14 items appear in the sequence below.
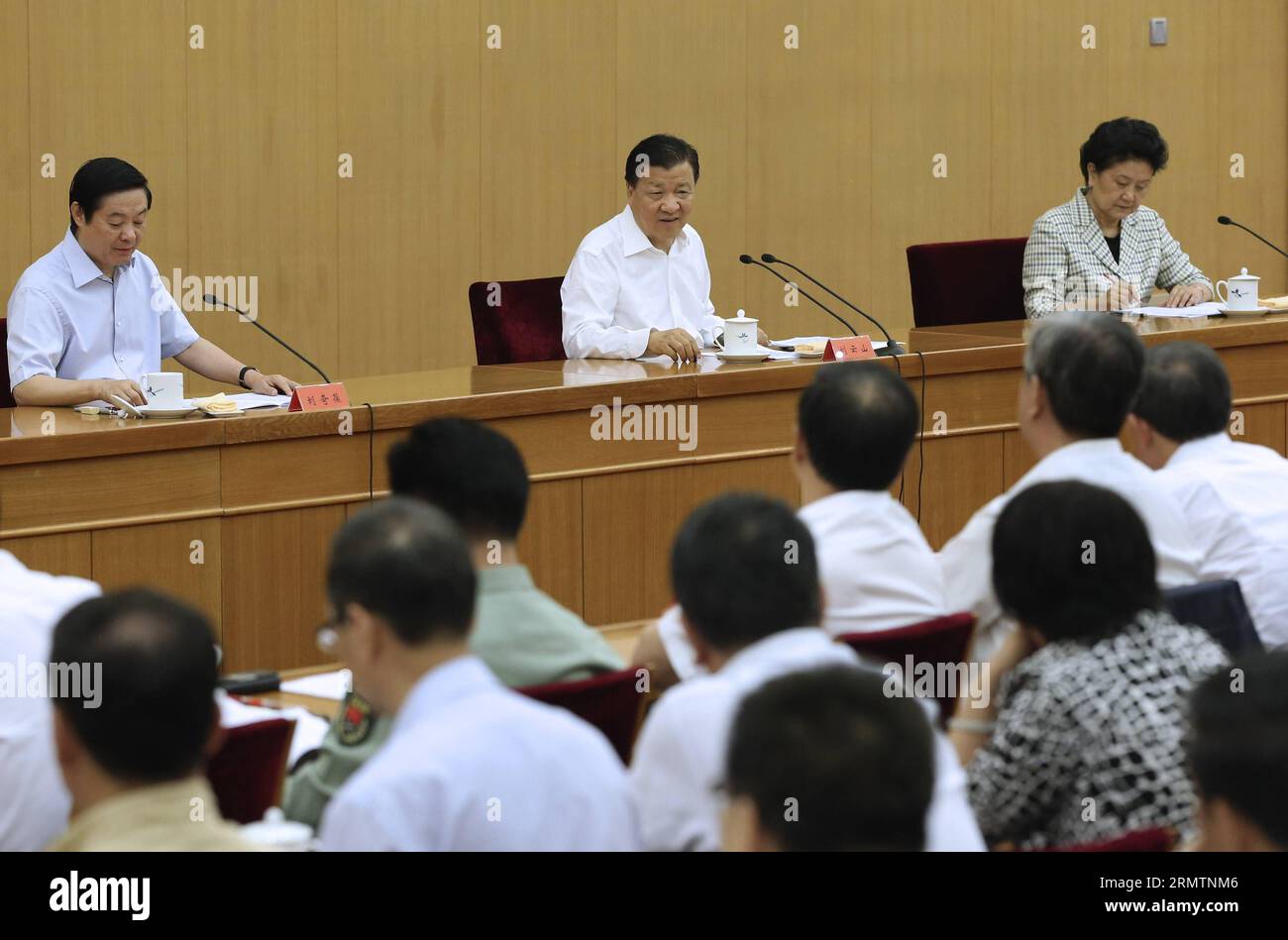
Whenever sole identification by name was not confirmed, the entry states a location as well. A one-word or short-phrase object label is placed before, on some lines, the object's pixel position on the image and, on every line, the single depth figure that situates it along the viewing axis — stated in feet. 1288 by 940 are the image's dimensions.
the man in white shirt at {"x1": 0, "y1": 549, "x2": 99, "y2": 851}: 14.11
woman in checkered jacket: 38.50
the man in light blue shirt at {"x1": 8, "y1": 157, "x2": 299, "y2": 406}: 29.78
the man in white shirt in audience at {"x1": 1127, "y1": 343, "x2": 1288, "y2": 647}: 20.26
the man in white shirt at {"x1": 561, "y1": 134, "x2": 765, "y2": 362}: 34.32
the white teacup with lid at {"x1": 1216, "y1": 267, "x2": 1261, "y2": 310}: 36.78
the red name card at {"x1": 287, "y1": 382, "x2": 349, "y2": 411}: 27.17
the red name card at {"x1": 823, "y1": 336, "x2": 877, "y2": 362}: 31.71
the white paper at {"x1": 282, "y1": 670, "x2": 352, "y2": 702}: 18.51
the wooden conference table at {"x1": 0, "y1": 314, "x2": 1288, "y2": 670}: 25.29
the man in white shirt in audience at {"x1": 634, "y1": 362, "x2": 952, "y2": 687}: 18.20
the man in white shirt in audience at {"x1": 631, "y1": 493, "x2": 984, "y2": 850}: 11.98
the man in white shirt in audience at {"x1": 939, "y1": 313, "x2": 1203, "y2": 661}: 18.79
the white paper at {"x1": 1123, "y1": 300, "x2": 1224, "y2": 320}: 37.22
